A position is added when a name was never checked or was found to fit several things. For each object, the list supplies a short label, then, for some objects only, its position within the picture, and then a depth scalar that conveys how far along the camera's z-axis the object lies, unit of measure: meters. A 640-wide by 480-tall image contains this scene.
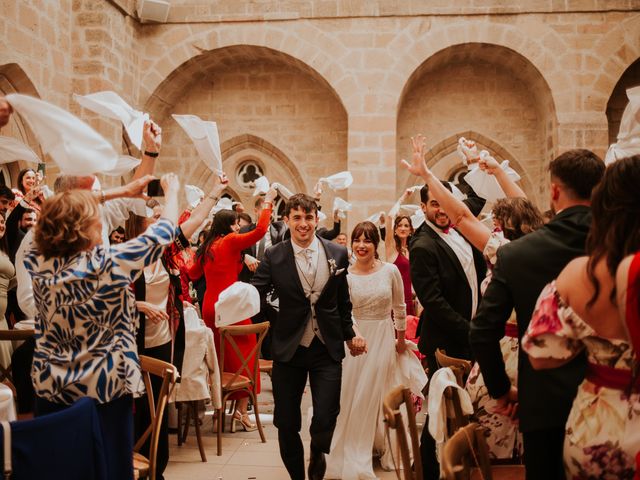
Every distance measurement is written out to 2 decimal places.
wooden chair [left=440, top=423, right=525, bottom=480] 1.96
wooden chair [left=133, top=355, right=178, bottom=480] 3.06
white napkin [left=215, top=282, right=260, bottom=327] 5.11
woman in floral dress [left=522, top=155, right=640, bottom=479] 1.84
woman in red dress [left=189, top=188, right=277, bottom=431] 5.64
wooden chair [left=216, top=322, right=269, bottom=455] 5.25
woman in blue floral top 2.46
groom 3.95
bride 4.54
